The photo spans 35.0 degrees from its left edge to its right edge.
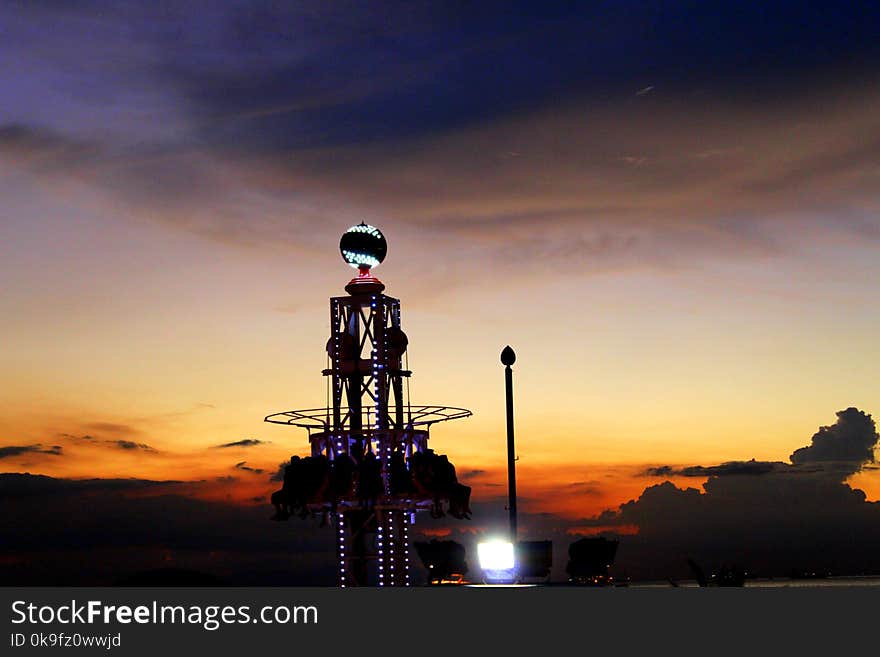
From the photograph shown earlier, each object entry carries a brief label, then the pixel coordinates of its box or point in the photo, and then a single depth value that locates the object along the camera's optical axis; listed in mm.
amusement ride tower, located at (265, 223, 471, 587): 79812
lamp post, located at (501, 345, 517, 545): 81000
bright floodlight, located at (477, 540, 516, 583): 81688
